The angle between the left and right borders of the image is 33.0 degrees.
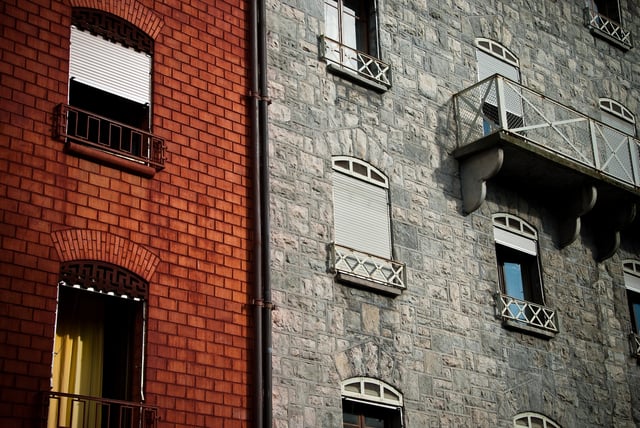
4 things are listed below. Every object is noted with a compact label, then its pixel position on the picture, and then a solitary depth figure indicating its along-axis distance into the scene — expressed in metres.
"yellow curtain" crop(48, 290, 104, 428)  13.65
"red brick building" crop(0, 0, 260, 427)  13.71
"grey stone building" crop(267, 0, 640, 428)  17.03
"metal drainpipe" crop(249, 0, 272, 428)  15.36
